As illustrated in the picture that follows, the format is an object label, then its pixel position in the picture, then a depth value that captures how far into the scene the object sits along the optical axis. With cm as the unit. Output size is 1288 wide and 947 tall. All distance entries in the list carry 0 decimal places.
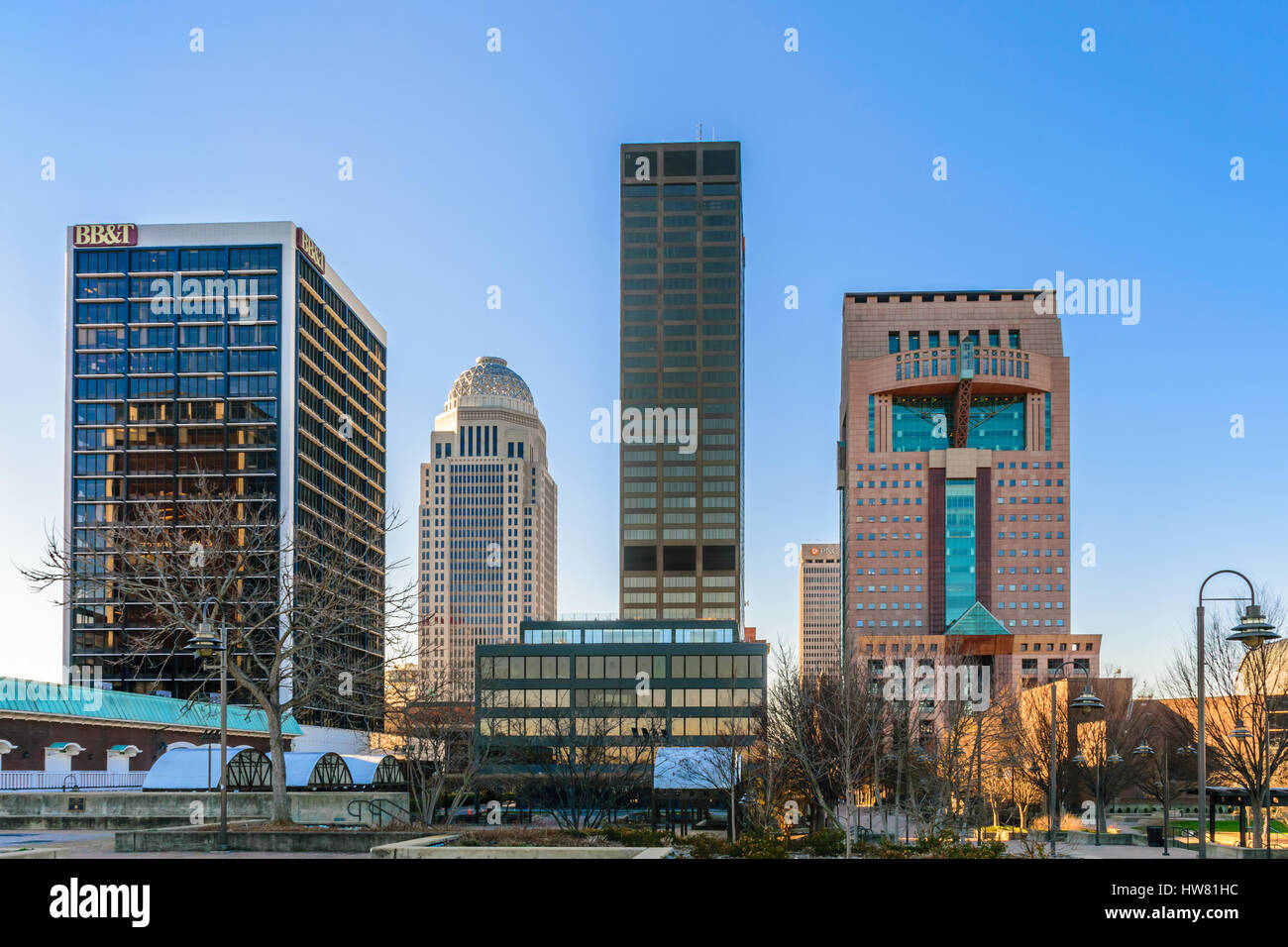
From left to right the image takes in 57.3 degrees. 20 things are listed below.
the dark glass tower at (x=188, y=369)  11919
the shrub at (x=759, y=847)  2305
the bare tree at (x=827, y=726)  4825
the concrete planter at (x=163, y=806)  3412
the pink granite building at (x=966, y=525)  19425
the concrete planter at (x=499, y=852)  1889
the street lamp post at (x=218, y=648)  2521
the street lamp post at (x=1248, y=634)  2117
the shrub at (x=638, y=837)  2527
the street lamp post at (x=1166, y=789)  4156
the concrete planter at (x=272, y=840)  2539
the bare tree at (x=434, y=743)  4328
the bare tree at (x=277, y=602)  3123
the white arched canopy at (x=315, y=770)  4659
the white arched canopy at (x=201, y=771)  4391
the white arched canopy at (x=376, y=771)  5314
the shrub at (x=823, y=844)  2964
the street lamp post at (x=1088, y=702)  3105
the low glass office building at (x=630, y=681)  10406
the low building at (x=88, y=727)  5962
